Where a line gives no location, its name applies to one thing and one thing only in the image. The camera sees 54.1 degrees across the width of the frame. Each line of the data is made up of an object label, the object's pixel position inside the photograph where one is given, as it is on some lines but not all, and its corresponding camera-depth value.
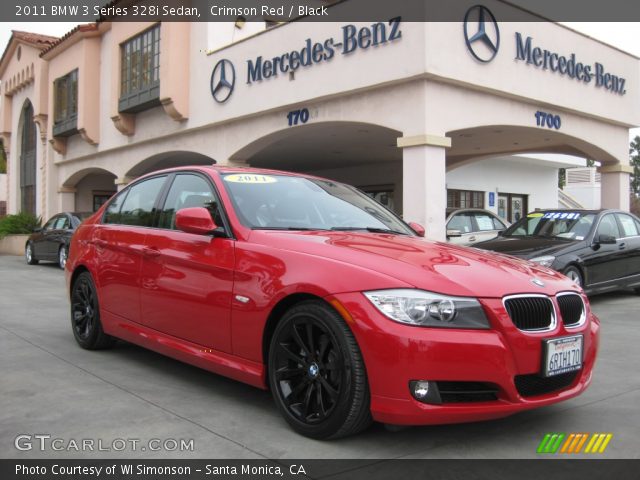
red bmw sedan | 3.11
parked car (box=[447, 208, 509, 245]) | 12.00
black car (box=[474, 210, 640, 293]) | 8.66
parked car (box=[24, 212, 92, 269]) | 15.57
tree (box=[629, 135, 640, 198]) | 78.50
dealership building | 11.15
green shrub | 24.20
